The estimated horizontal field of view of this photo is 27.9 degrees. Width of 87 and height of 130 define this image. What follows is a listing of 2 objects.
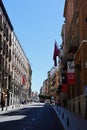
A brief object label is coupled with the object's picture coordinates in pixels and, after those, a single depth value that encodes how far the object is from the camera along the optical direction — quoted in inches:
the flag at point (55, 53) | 1087.0
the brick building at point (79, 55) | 649.9
